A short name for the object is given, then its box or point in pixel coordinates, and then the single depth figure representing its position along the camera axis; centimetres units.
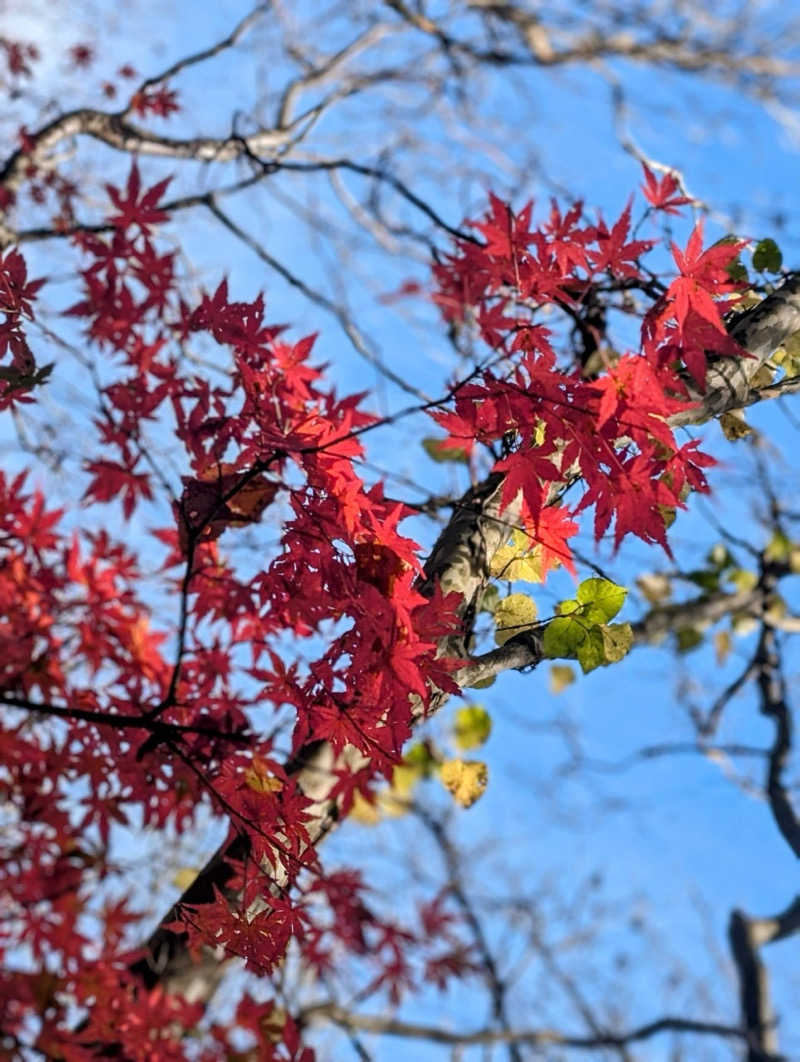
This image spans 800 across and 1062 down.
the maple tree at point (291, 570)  172
